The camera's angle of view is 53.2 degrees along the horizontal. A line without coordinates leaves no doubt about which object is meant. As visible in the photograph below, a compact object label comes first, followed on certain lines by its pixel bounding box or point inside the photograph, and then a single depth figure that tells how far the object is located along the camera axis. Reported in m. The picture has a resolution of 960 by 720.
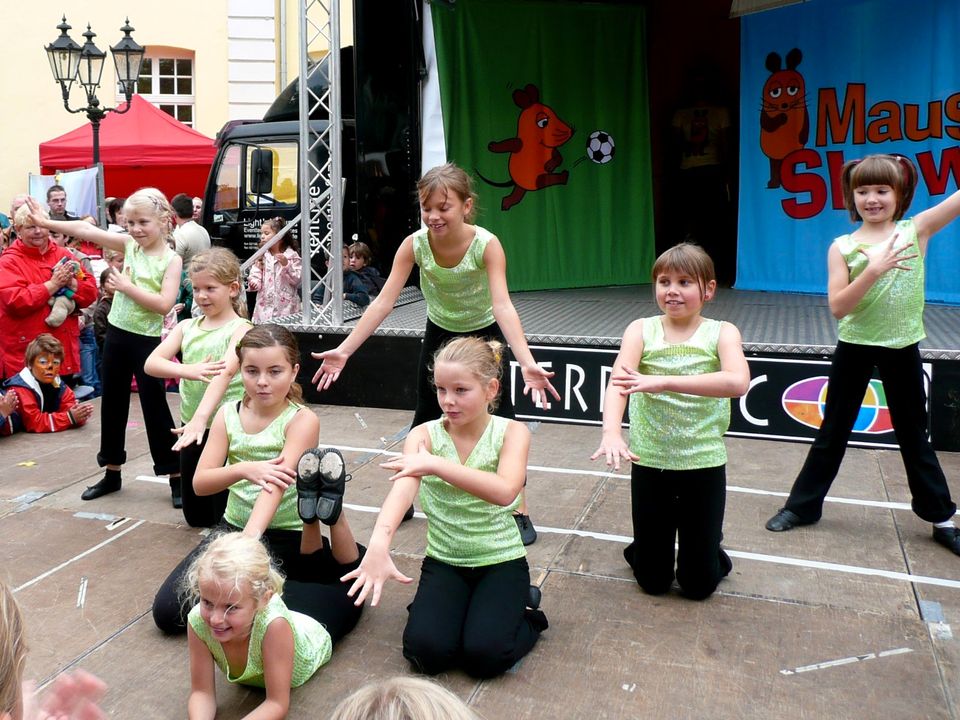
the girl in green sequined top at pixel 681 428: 3.69
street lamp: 11.70
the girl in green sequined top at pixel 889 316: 4.18
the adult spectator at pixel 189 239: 8.08
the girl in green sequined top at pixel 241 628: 2.75
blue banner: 8.56
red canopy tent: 15.45
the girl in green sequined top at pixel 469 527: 3.15
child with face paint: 6.86
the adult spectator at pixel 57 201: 9.68
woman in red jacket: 6.97
